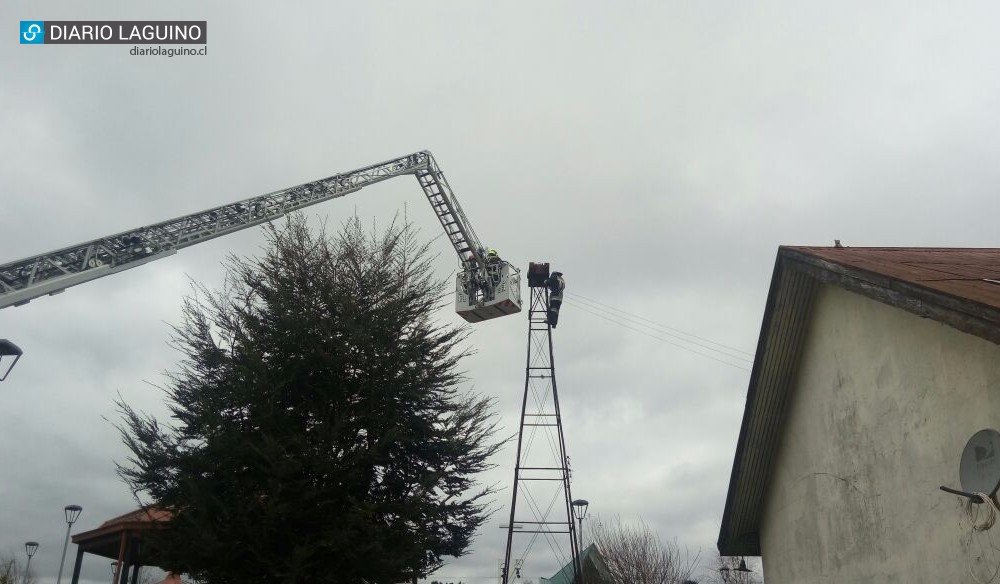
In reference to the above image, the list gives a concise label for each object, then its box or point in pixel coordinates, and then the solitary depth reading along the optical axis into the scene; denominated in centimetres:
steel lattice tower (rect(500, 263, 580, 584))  2088
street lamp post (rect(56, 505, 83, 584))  2864
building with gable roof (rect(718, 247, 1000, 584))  948
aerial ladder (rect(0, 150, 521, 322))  1925
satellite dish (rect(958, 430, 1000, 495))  864
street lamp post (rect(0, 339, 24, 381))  1208
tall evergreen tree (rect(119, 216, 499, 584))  1409
